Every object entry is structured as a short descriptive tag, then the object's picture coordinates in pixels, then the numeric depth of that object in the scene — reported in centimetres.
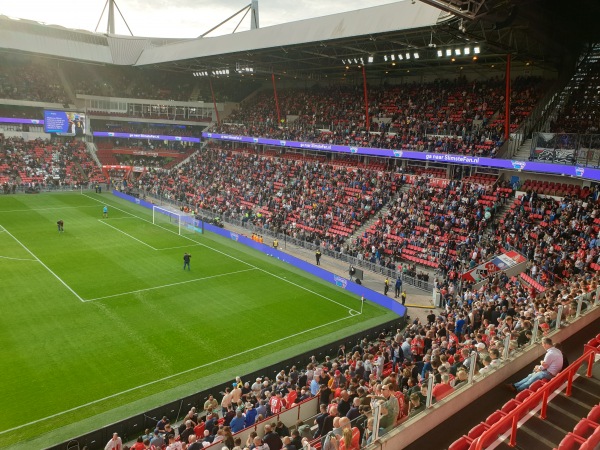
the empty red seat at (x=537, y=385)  907
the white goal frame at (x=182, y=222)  3906
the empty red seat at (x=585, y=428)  720
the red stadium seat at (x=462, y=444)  732
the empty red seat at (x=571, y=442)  679
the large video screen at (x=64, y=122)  5612
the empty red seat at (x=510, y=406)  840
